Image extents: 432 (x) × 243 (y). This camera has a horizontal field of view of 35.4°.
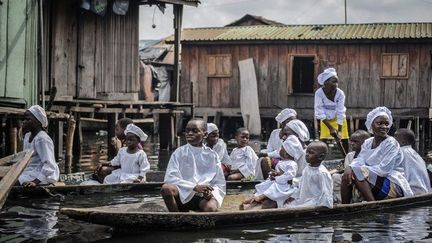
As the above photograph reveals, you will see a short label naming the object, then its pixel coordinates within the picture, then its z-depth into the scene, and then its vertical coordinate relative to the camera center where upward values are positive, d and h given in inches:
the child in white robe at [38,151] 363.3 -25.8
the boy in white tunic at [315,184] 314.8 -37.4
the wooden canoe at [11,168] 241.4 -28.0
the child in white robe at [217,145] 443.2 -27.0
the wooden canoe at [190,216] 278.4 -50.0
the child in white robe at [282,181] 334.3 -38.4
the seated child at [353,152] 377.7 -26.3
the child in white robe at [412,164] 374.9 -32.4
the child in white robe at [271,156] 411.8 -31.7
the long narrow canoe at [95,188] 374.6 -50.1
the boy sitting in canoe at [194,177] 297.1 -32.6
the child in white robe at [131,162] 390.3 -35.1
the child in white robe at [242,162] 462.9 -39.9
